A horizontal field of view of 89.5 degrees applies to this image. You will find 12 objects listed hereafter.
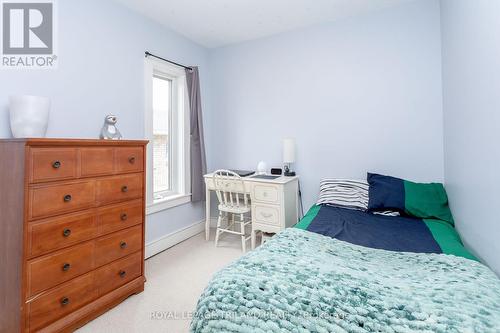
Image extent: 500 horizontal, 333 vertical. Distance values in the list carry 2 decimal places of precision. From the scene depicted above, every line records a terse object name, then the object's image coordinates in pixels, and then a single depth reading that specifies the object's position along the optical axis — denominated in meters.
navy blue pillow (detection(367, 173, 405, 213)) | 2.22
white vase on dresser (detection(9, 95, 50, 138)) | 1.62
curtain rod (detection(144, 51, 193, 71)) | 2.69
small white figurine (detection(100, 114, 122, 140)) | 2.11
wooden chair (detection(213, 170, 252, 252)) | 2.88
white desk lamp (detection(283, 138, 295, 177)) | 2.99
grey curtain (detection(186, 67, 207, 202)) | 3.25
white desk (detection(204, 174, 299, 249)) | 2.67
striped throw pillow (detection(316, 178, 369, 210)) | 2.43
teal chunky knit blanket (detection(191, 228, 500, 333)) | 0.82
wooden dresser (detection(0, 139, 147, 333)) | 1.40
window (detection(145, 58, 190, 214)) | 3.05
